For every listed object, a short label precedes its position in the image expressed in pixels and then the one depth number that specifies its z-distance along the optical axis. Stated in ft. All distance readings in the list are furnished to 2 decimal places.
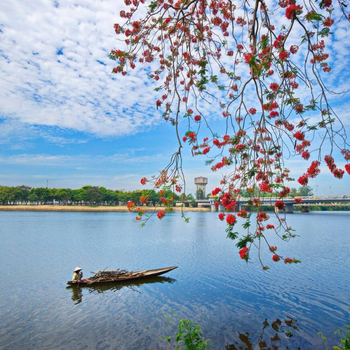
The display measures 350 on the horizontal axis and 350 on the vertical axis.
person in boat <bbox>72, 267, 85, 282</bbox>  42.49
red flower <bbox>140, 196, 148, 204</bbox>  15.81
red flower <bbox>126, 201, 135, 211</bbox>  16.58
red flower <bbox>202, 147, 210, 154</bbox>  17.26
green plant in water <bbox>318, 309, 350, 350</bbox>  14.93
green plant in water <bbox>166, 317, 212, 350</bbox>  18.07
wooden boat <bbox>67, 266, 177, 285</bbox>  42.84
